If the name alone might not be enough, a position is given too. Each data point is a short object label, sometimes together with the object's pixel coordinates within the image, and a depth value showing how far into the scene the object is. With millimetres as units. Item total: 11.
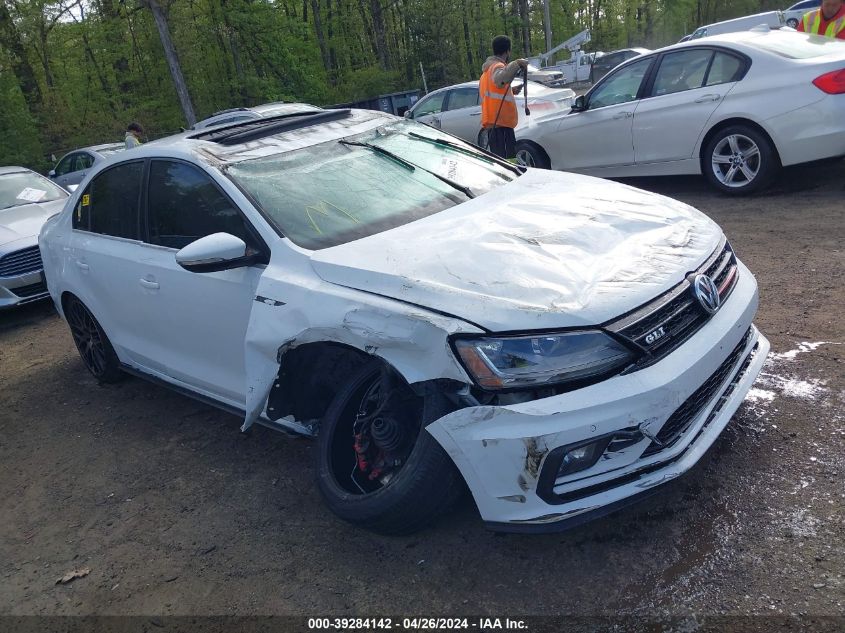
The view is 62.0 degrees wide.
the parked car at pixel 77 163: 14562
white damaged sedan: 2445
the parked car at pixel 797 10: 18044
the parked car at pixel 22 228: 7680
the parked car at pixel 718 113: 6285
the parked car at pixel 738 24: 20989
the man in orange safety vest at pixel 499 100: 7672
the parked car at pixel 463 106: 11633
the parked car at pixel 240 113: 13150
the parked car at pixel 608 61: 25562
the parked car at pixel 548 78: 13465
